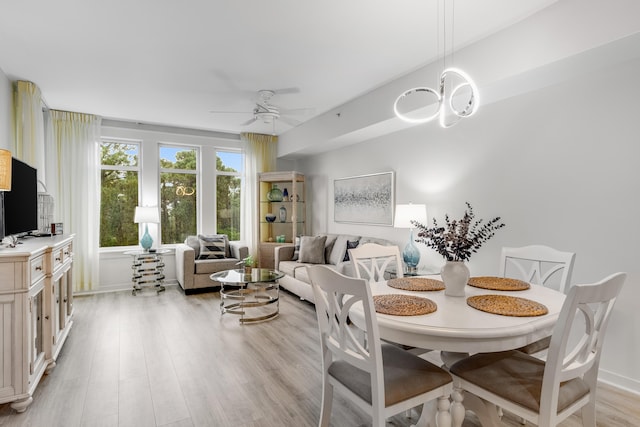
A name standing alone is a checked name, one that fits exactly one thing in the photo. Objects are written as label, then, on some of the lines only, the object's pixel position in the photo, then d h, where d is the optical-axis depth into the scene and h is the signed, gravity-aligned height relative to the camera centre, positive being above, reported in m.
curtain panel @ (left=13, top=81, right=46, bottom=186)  3.72 +0.95
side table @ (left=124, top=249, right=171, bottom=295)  5.16 -0.92
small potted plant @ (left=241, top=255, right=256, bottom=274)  4.36 -0.69
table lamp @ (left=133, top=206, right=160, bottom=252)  5.16 -0.11
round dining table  1.41 -0.49
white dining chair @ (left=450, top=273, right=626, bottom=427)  1.33 -0.74
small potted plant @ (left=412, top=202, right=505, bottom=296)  1.89 -0.22
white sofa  4.50 -0.73
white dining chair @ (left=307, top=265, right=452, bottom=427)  1.42 -0.73
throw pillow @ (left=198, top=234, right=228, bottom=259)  5.41 -0.58
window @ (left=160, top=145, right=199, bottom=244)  5.84 +0.30
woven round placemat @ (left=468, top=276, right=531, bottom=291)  2.03 -0.45
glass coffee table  3.94 -1.14
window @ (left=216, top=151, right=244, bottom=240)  6.27 +0.34
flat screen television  2.55 +0.07
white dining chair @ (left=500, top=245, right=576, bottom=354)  2.04 -0.36
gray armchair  5.07 -0.82
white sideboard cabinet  2.09 -0.71
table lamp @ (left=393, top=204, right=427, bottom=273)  3.67 -0.11
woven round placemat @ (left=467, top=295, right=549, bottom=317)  1.57 -0.46
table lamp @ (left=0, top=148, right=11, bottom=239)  2.20 +0.25
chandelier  2.33 +1.02
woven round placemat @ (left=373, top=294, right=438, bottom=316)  1.59 -0.46
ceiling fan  4.05 +1.36
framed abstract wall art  4.54 +0.17
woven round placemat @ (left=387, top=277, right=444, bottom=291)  2.05 -0.45
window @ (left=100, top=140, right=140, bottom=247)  5.42 +0.29
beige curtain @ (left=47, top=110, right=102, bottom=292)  4.85 +0.38
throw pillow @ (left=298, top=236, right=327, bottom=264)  5.09 -0.59
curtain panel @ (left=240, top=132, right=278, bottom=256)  6.26 +0.47
